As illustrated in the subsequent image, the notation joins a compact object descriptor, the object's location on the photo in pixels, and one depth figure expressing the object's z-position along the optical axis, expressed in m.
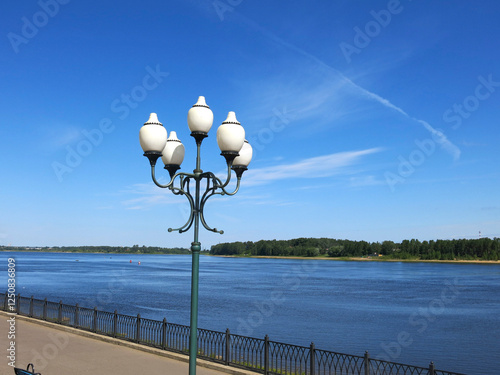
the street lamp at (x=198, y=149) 7.16
